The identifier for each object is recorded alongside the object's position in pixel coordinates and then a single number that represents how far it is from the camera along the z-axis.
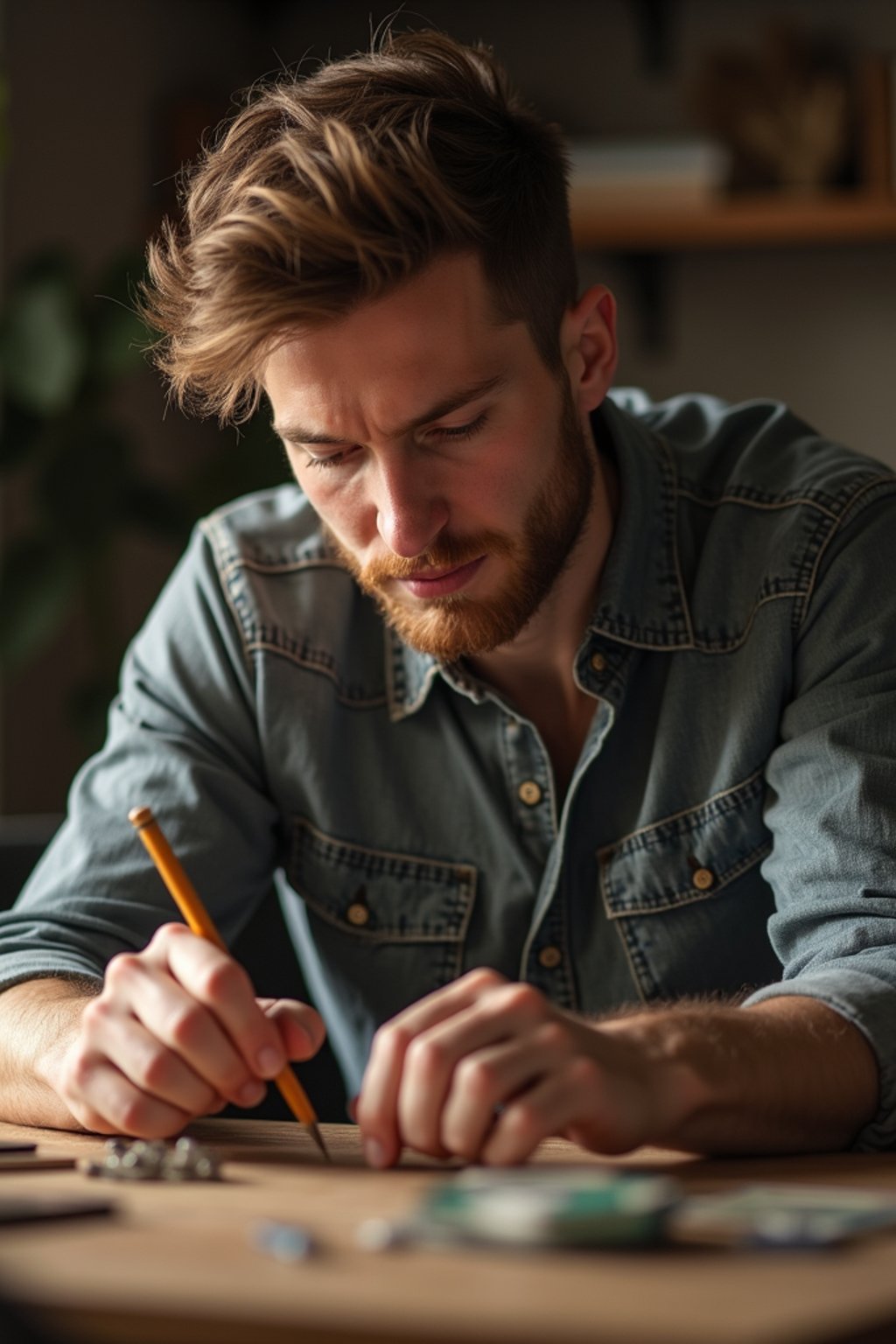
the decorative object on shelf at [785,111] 3.28
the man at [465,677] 1.20
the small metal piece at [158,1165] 0.92
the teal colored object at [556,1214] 0.67
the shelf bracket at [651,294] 3.51
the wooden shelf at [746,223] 3.22
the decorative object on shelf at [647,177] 3.28
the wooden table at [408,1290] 0.57
